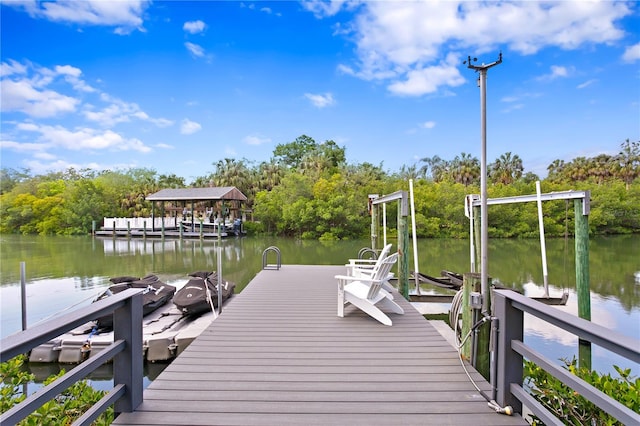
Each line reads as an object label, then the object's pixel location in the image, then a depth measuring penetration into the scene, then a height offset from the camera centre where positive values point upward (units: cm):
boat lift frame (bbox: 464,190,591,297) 531 +29
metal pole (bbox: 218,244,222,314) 524 -108
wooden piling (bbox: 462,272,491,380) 268 -87
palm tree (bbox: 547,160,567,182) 3630 +462
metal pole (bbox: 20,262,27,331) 505 -98
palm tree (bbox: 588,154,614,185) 3491 +422
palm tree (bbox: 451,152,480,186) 4061 +496
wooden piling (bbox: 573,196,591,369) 521 -59
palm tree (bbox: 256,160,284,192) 3547 +416
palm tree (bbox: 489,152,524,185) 3744 +488
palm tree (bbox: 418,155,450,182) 4238 +582
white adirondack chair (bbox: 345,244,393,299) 425 -68
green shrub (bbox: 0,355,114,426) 202 -108
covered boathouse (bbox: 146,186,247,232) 2559 +166
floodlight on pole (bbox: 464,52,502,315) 245 +39
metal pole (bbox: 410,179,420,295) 641 -102
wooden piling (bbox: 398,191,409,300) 559 -52
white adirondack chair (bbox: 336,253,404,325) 402 -85
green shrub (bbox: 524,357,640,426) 212 -111
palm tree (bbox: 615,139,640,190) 3341 +470
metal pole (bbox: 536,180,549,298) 621 -37
